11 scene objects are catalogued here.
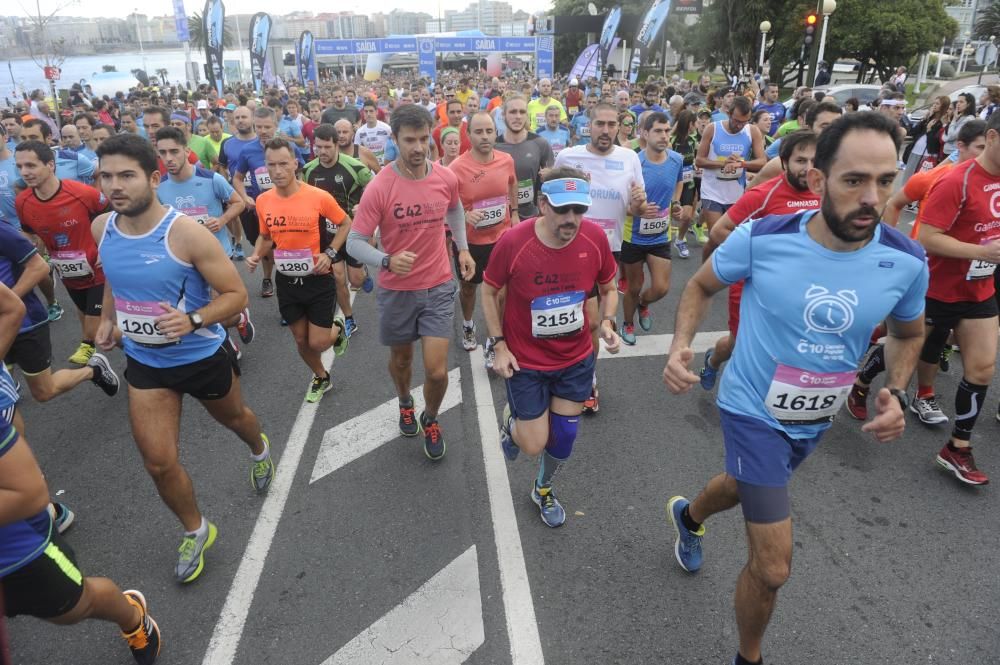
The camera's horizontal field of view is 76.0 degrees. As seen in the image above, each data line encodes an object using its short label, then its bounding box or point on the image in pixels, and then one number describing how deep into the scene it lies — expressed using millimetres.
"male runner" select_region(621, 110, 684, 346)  6098
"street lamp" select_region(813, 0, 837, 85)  18203
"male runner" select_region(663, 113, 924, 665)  2324
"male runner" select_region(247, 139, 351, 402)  5113
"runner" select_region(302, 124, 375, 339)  6547
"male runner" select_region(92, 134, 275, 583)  3141
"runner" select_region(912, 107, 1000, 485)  3729
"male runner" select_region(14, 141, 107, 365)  5195
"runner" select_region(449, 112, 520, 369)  5828
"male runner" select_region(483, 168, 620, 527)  3436
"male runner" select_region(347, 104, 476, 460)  4266
